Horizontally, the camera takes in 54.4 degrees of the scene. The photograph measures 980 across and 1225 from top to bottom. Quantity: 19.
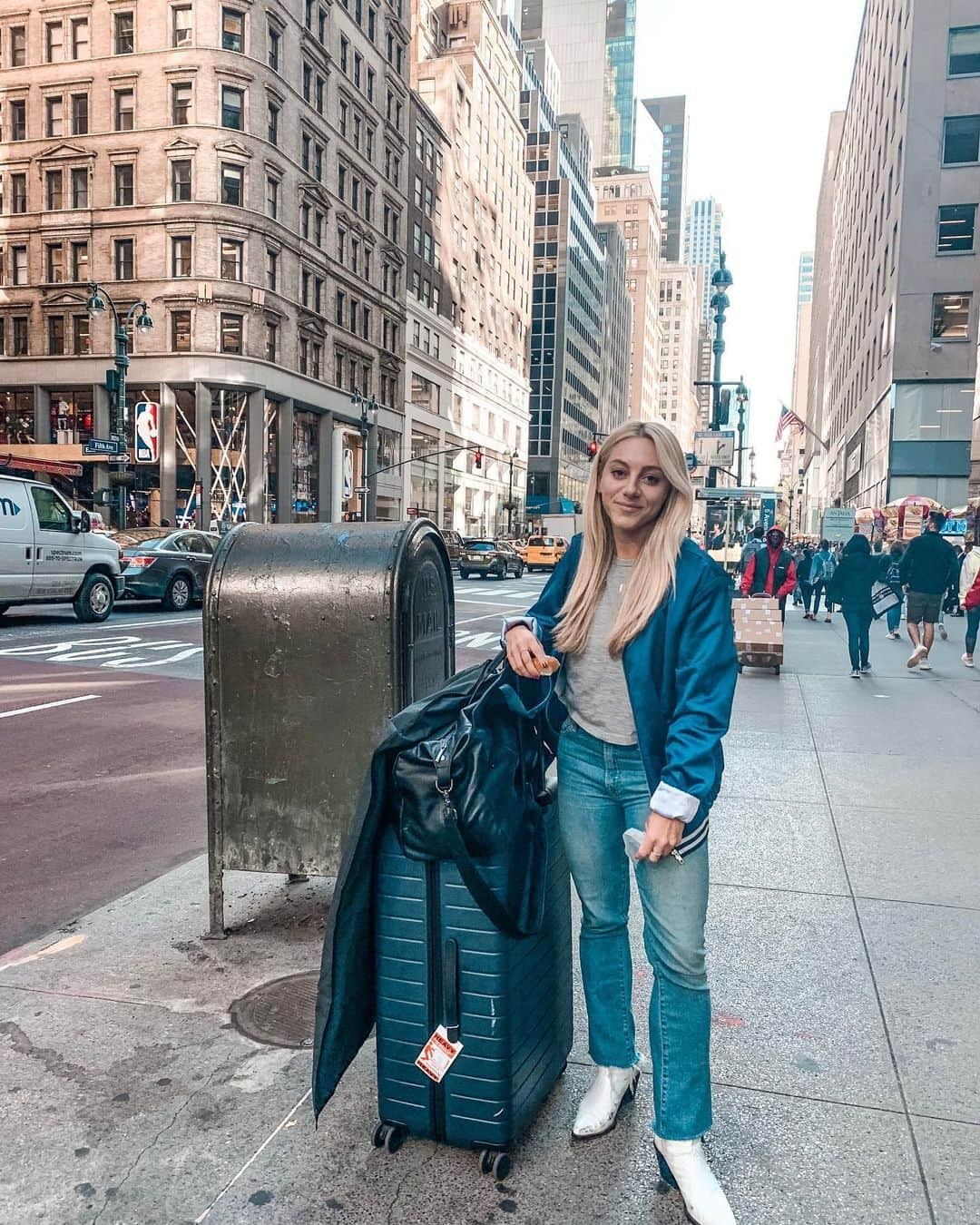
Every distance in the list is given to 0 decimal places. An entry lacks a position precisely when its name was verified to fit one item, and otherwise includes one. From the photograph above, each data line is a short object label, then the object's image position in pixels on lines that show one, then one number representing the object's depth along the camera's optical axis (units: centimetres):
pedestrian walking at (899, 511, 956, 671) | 1271
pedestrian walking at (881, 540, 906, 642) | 1673
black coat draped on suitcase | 232
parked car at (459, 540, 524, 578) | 3638
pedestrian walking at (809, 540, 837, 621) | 2196
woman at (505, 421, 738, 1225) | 232
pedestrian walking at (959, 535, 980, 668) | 1282
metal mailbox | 359
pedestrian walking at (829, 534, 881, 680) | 1178
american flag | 3956
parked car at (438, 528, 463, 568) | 3799
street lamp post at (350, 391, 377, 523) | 4478
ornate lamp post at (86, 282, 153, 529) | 2736
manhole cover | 317
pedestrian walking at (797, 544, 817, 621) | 2222
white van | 1438
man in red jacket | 1273
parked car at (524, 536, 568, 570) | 4791
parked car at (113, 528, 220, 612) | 1848
